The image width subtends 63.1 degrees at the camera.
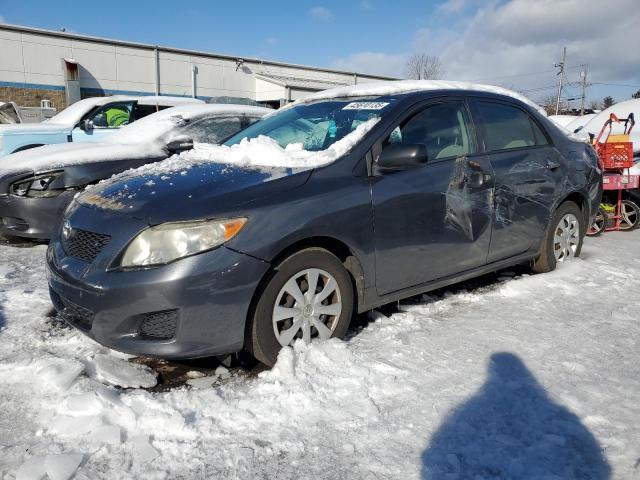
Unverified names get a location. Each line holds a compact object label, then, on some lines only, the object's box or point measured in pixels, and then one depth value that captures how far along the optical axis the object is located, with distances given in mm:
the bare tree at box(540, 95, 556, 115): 61138
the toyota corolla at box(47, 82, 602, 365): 2531
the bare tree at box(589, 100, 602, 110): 65344
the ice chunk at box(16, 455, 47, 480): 1916
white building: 24344
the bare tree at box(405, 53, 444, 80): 46781
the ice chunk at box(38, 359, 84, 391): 2531
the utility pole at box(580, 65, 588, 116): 59500
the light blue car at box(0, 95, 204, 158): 7594
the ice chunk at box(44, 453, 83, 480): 1939
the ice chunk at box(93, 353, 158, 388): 2668
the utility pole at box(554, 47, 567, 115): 53288
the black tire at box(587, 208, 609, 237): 6922
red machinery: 6719
